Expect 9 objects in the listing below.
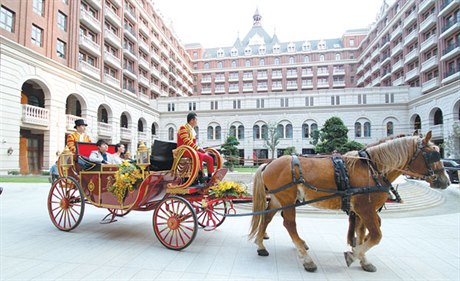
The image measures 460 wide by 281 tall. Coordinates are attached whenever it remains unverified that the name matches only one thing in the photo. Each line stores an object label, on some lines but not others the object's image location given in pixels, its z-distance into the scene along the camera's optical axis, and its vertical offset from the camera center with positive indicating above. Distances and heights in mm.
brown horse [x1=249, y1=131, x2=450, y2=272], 3377 -481
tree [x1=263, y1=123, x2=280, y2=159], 31344 +1727
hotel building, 17109 +7479
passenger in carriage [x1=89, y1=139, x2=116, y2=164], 5102 -120
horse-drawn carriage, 4246 -626
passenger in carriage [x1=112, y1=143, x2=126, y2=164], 5867 -88
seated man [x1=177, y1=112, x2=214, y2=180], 4434 +180
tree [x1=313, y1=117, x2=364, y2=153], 24031 +1119
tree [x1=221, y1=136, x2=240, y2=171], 25062 -100
